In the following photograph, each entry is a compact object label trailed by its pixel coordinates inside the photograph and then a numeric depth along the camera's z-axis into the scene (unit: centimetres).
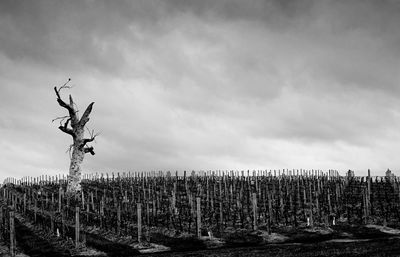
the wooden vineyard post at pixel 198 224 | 2395
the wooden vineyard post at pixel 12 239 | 2132
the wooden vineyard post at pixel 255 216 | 2545
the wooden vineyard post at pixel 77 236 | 2226
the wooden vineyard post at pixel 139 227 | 2312
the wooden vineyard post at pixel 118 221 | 2589
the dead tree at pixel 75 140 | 4012
